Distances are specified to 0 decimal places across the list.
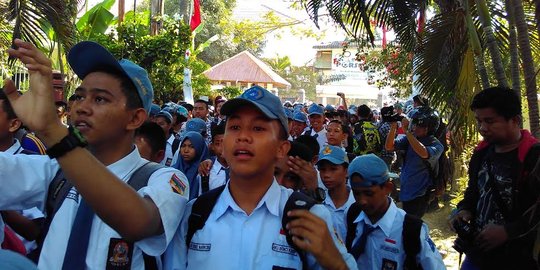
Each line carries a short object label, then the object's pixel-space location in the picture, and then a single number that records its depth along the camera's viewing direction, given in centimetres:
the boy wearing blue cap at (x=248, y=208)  188
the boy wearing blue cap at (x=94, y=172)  151
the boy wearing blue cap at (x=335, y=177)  388
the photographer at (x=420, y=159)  611
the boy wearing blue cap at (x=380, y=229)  303
